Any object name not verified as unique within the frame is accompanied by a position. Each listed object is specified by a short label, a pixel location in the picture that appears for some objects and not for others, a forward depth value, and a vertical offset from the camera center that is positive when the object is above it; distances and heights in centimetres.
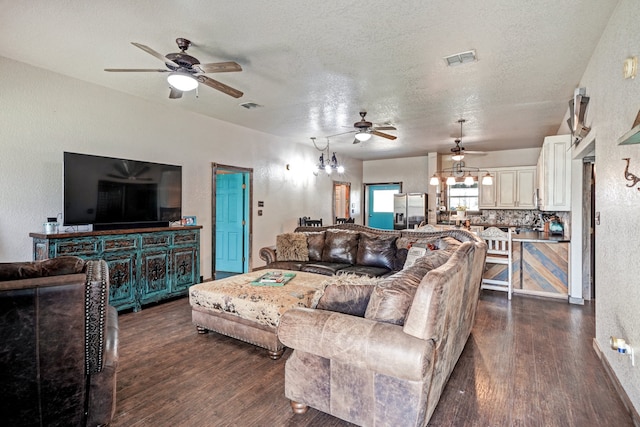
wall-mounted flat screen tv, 365 +26
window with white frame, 832 +45
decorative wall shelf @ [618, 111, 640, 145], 150 +37
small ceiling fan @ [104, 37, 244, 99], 273 +125
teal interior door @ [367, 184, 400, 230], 990 +25
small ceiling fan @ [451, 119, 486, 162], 604 +112
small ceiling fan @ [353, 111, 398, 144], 450 +119
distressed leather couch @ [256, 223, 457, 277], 430 -53
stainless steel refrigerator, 864 +11
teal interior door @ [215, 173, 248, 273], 624 -18
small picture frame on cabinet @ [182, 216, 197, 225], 485 -11
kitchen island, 458 -75
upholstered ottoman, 277 -83
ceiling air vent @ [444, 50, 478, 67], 315 +154
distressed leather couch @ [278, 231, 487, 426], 165 -71
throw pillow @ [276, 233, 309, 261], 478 -53
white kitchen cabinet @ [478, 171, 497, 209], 787 +43
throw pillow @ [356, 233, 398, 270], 435 -51
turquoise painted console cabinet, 343 -52
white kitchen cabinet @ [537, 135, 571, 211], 444 +56
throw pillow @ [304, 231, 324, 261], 481 -48
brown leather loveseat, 142 -64
